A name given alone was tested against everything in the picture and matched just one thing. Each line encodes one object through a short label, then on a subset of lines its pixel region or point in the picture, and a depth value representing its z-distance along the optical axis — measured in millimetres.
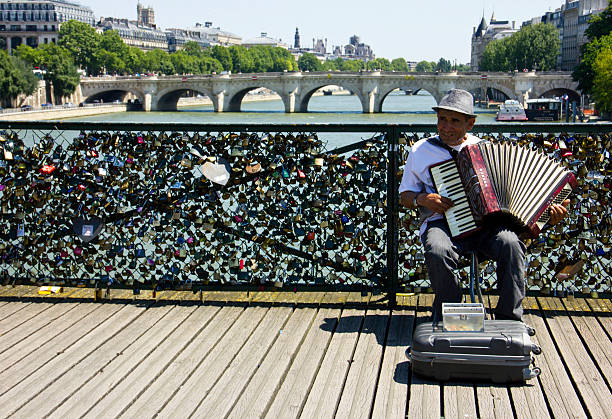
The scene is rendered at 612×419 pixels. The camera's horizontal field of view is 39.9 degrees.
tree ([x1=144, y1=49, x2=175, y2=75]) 82938
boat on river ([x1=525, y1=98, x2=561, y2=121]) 46094
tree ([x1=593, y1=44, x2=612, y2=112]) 35031
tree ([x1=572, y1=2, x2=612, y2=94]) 39938
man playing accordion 3387
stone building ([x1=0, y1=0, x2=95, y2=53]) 93812
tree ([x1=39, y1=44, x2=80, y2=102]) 61906
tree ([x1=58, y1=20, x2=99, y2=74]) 76062
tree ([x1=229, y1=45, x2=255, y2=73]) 102562
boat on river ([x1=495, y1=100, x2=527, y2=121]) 46062
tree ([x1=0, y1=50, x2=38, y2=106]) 53438
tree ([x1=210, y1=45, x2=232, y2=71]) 100188
